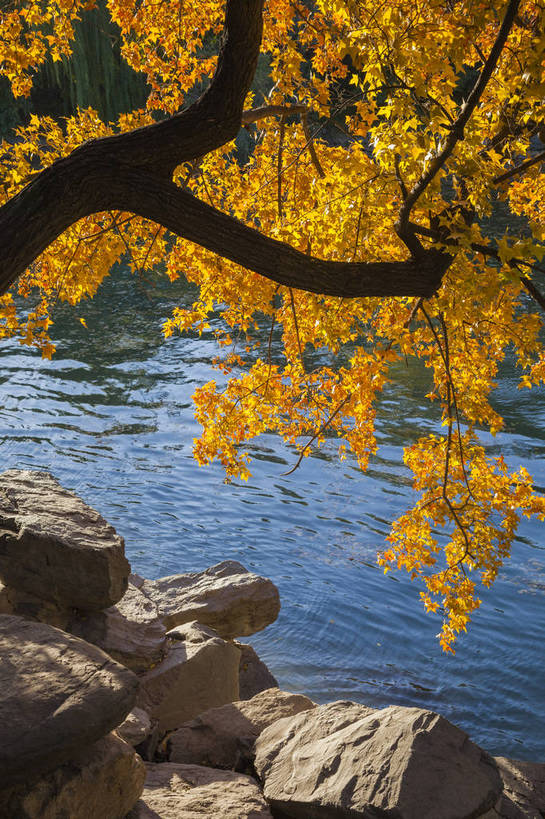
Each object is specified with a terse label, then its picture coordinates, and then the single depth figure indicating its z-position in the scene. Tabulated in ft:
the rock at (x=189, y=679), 14.40
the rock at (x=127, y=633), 14.02
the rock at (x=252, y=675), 17.20
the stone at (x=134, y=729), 12.17
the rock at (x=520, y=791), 11.12
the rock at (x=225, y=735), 12.84
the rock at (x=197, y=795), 10.50
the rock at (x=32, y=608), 13.64
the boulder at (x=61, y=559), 13.33
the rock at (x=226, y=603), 17.35
